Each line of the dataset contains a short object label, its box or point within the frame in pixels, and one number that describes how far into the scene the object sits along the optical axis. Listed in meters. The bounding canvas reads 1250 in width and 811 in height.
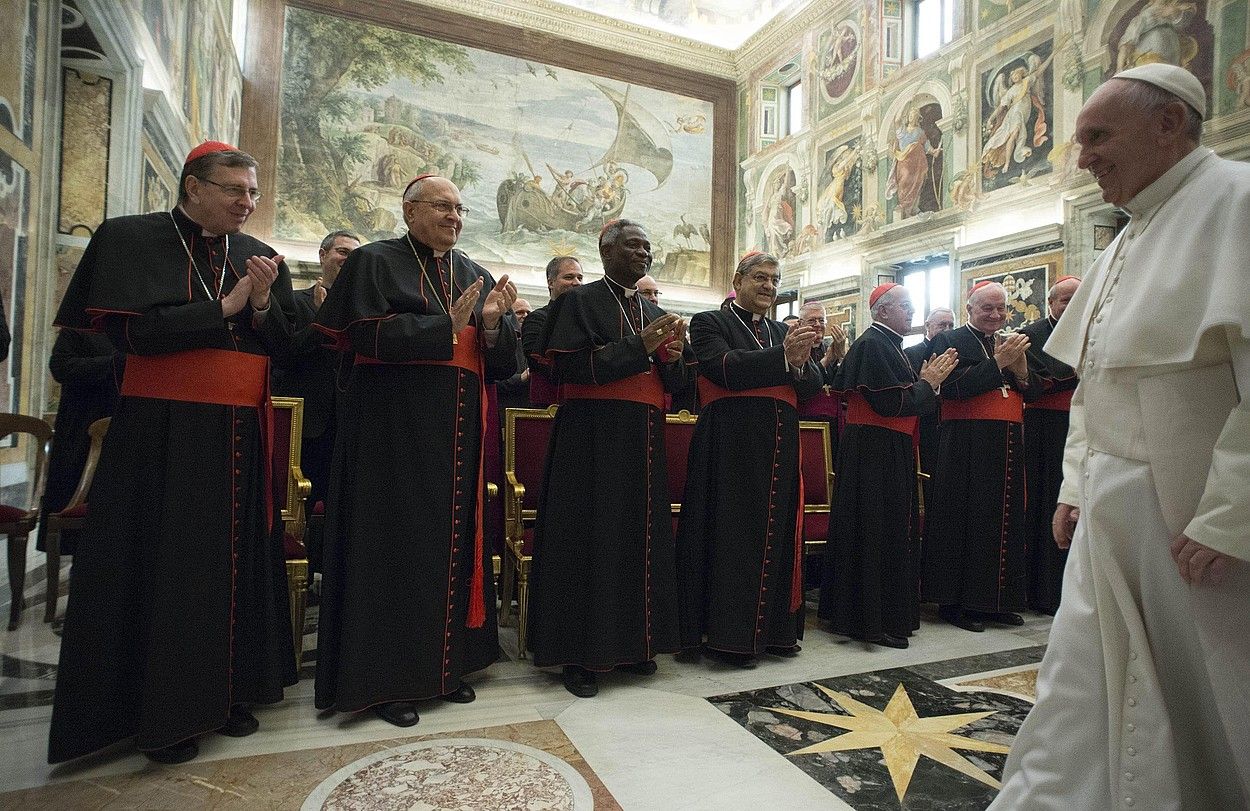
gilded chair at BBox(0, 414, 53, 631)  3.58
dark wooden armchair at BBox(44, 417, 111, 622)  3.77
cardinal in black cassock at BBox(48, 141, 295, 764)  2.44
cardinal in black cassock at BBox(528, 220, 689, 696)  3.33
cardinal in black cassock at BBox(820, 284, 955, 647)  4.20
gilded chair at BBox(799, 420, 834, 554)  4.70
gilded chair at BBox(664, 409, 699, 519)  4.59
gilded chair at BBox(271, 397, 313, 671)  3.31
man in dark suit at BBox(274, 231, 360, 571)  4.25
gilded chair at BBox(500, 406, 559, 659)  3.71
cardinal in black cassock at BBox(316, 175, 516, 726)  2.87
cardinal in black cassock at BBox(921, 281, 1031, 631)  4.69
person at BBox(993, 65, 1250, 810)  1.57
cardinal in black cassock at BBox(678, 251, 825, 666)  3.71
